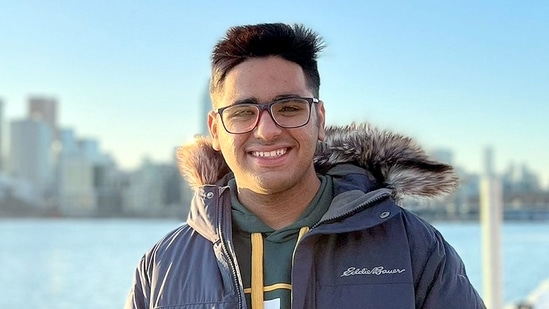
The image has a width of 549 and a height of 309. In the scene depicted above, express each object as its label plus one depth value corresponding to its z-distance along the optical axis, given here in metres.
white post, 8.14
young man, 1.81
